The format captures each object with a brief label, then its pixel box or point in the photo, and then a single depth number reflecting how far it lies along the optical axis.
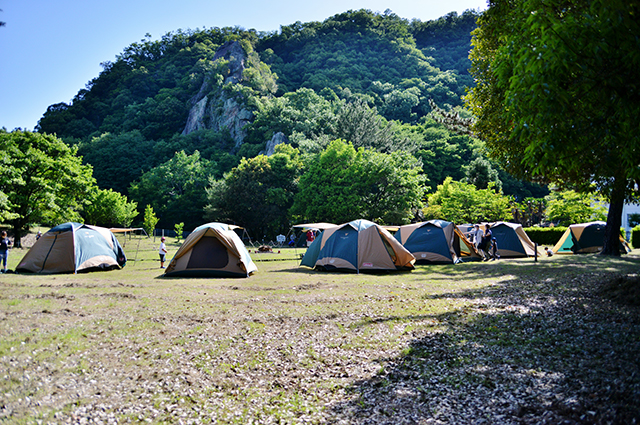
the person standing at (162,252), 18.82
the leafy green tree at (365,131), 54.66
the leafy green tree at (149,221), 49.16
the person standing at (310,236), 35.00
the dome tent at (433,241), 19.30
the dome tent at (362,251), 16.05
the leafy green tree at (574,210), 33.75
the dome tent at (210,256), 15.59
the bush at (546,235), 34.22
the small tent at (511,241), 22.66
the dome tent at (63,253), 16.19
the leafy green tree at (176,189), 61.03
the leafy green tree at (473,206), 40.16
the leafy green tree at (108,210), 49.78
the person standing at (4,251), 15.91
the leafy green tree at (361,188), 38.68
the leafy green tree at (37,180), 31.73
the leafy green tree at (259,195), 47.12
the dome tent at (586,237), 24.33
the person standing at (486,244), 20.83
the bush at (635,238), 29.31
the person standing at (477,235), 21.11
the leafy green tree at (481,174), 54.50
